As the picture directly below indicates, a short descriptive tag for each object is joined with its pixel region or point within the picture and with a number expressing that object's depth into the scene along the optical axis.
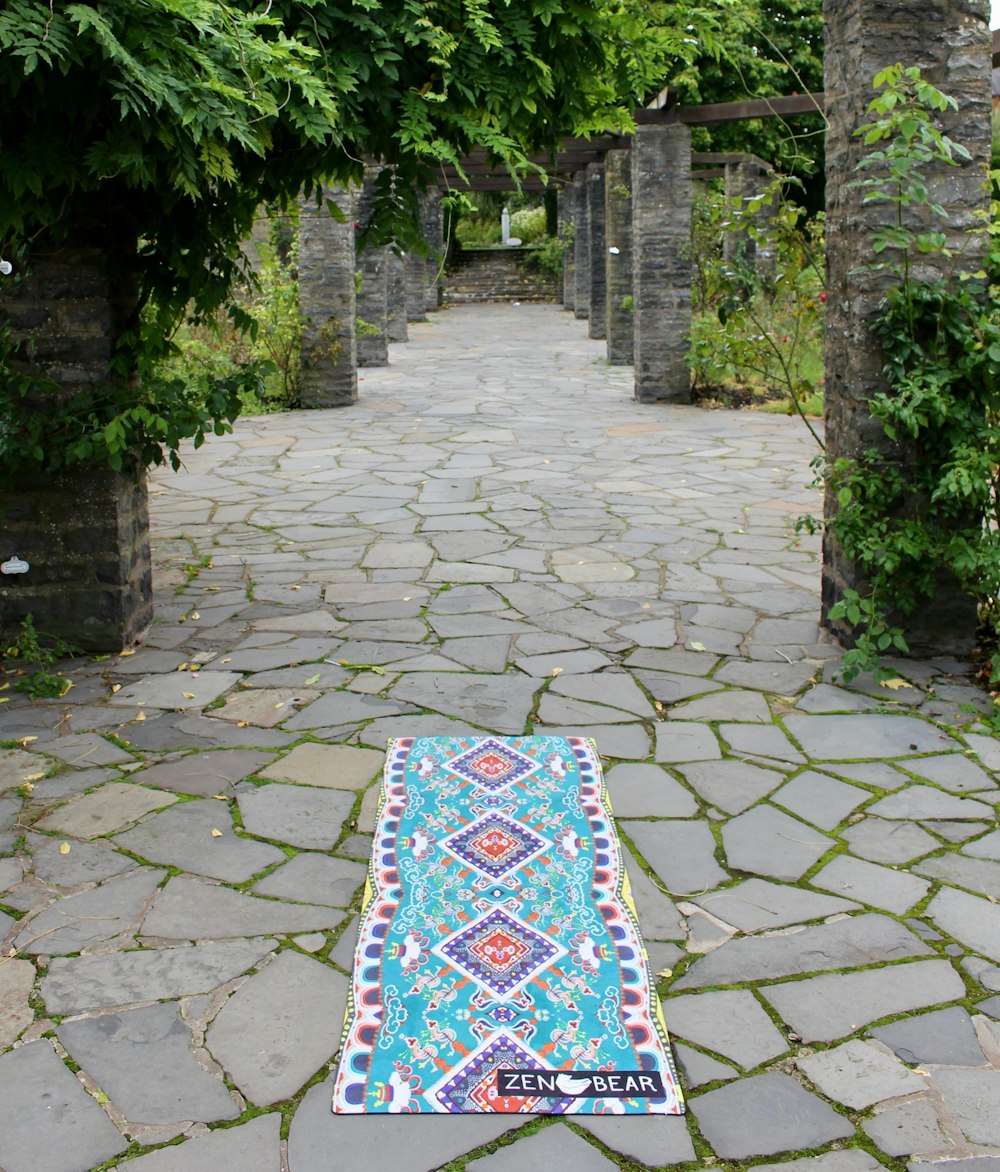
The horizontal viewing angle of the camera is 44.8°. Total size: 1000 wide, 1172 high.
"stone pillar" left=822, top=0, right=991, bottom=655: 4.69
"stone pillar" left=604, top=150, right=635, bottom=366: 15.92
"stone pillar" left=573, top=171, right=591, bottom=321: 23.19
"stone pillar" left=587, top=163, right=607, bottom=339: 19.67
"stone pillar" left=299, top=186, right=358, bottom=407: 12.55
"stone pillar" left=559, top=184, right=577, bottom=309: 27.16
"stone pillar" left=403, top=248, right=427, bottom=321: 26.33
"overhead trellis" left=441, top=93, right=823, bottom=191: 10.76
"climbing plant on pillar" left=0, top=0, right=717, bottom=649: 4.03
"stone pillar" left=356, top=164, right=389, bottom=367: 16.91
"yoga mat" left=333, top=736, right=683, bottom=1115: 2.61
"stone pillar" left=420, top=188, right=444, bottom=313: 26.88
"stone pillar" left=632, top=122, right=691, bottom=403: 12.45
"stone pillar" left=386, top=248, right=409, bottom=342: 20.94
